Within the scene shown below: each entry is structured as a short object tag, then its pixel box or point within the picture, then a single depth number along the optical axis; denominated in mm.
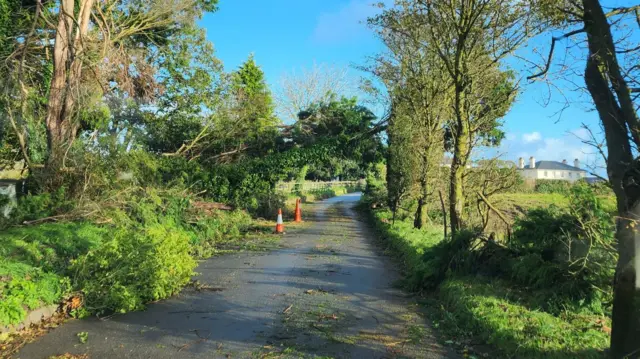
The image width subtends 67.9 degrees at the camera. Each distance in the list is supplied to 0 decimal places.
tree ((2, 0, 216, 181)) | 14039
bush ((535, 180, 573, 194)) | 17494
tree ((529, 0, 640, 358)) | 4031
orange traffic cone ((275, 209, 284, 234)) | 18206
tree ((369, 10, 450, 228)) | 15203
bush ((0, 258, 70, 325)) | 5668
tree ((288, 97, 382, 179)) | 24328
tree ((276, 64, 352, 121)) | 45772
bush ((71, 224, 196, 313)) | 6891
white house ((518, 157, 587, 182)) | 47750
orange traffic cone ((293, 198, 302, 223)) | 22914
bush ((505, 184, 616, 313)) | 6183
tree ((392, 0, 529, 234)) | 10094
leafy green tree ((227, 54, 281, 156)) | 23656
